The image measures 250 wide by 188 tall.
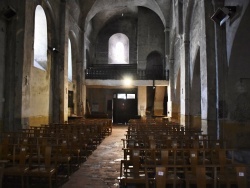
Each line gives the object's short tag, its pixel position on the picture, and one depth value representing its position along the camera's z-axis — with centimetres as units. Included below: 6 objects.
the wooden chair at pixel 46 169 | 547
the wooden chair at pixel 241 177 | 403
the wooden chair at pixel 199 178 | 412
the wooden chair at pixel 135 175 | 511
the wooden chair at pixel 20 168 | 547
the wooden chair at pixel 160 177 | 398
